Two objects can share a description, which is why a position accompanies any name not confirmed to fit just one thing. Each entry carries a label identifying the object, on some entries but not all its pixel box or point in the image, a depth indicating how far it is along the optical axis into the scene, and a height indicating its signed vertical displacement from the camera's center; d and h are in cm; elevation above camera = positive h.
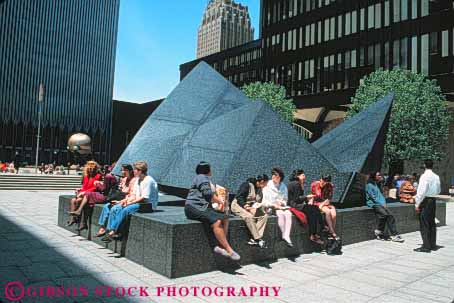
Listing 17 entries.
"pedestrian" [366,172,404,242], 864 -72
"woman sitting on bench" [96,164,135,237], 632 -49
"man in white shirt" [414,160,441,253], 740 -49
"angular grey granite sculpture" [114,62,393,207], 783 +79
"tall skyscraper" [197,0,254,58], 15075 +6078
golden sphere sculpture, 4866 +297
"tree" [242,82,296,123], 3183 +674
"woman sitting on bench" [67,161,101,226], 743 -32
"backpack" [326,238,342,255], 685 -131
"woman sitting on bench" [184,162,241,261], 518 -55
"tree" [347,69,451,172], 2428 +413
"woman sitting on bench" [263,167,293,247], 632 -47
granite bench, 505 -111
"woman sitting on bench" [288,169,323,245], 678 -62
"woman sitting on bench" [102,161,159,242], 595 -53
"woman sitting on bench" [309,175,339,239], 704 -45
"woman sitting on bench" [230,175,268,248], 574 -59
